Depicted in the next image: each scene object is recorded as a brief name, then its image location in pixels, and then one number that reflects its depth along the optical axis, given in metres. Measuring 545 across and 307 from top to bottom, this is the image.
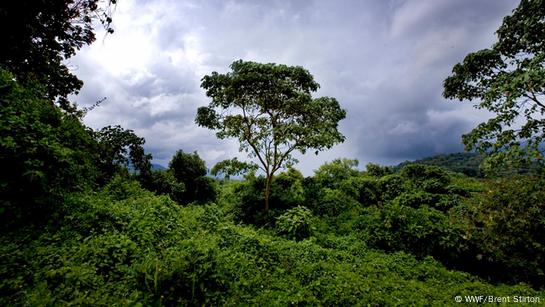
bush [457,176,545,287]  7.67
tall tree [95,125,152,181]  14.00
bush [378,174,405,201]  16.44
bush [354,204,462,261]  9.84
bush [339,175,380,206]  16.97
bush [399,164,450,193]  15.34
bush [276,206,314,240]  11.35
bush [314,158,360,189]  18.69
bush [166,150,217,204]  18.95
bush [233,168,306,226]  14.48
